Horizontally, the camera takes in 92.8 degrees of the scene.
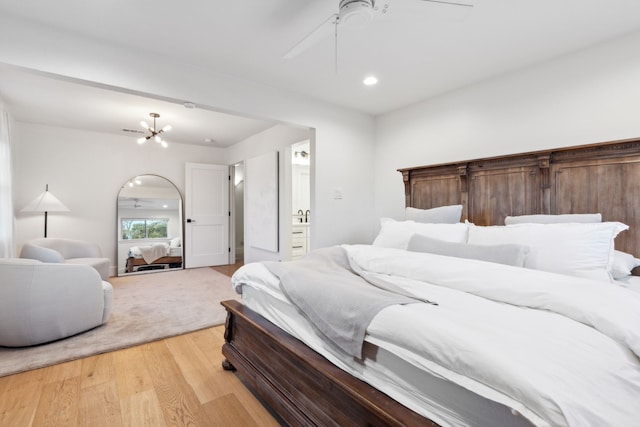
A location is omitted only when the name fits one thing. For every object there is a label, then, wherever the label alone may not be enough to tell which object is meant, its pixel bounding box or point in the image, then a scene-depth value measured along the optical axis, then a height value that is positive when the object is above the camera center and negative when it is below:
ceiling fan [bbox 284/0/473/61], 1.68 +1.10
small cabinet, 5.27 -0.48
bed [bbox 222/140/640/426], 0.85 -0.44
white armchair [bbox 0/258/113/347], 2.34 -0.72
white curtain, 3.34 +0.22
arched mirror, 5.42 -0.26
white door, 5.89 -0.07
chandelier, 4.18 +1.24
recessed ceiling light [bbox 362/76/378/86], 3.12 +1.37
